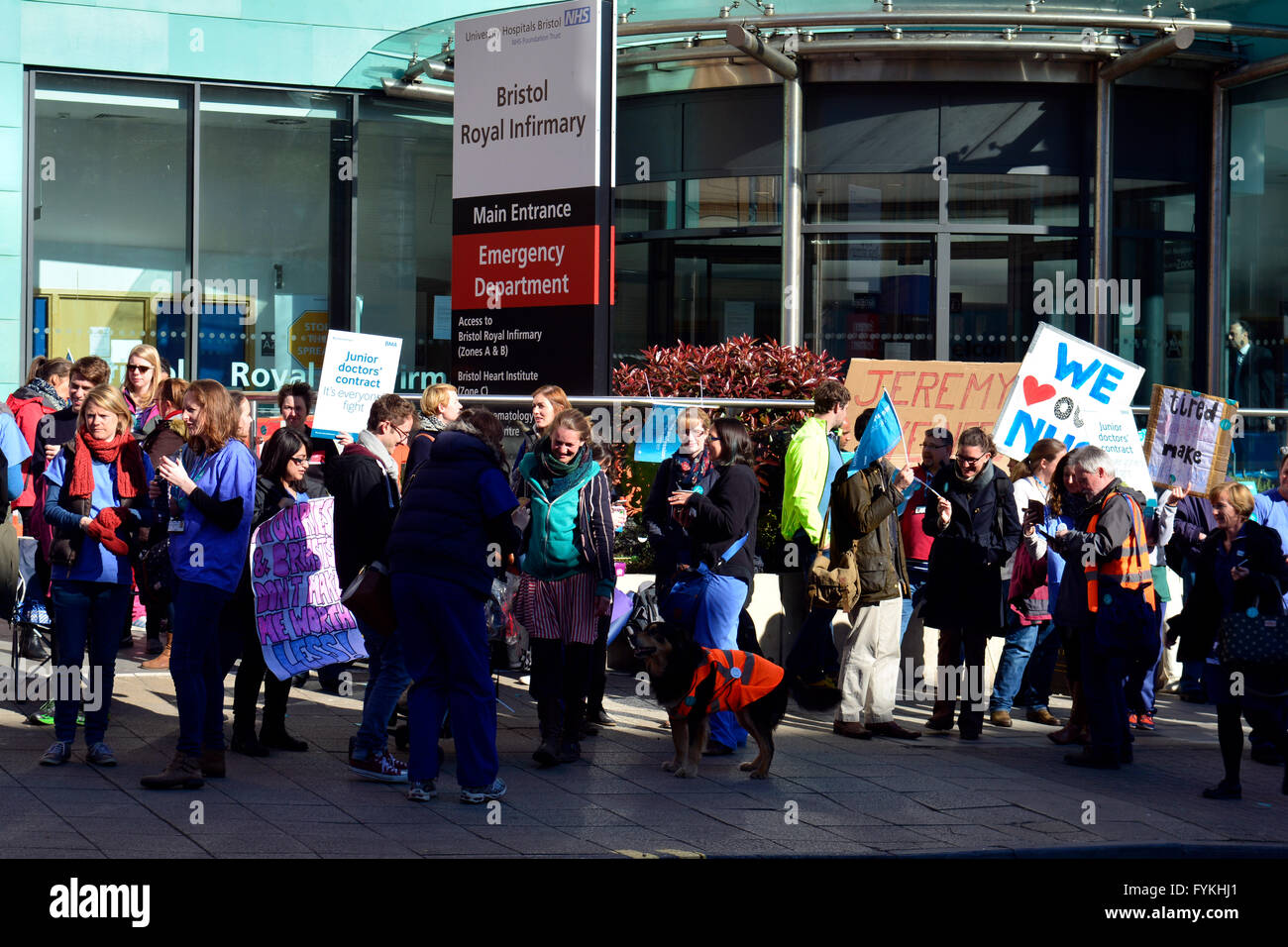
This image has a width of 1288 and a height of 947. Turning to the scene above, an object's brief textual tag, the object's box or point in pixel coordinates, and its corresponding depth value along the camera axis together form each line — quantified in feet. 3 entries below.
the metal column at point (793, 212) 52.03
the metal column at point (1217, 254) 53.42
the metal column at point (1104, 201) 51.85
